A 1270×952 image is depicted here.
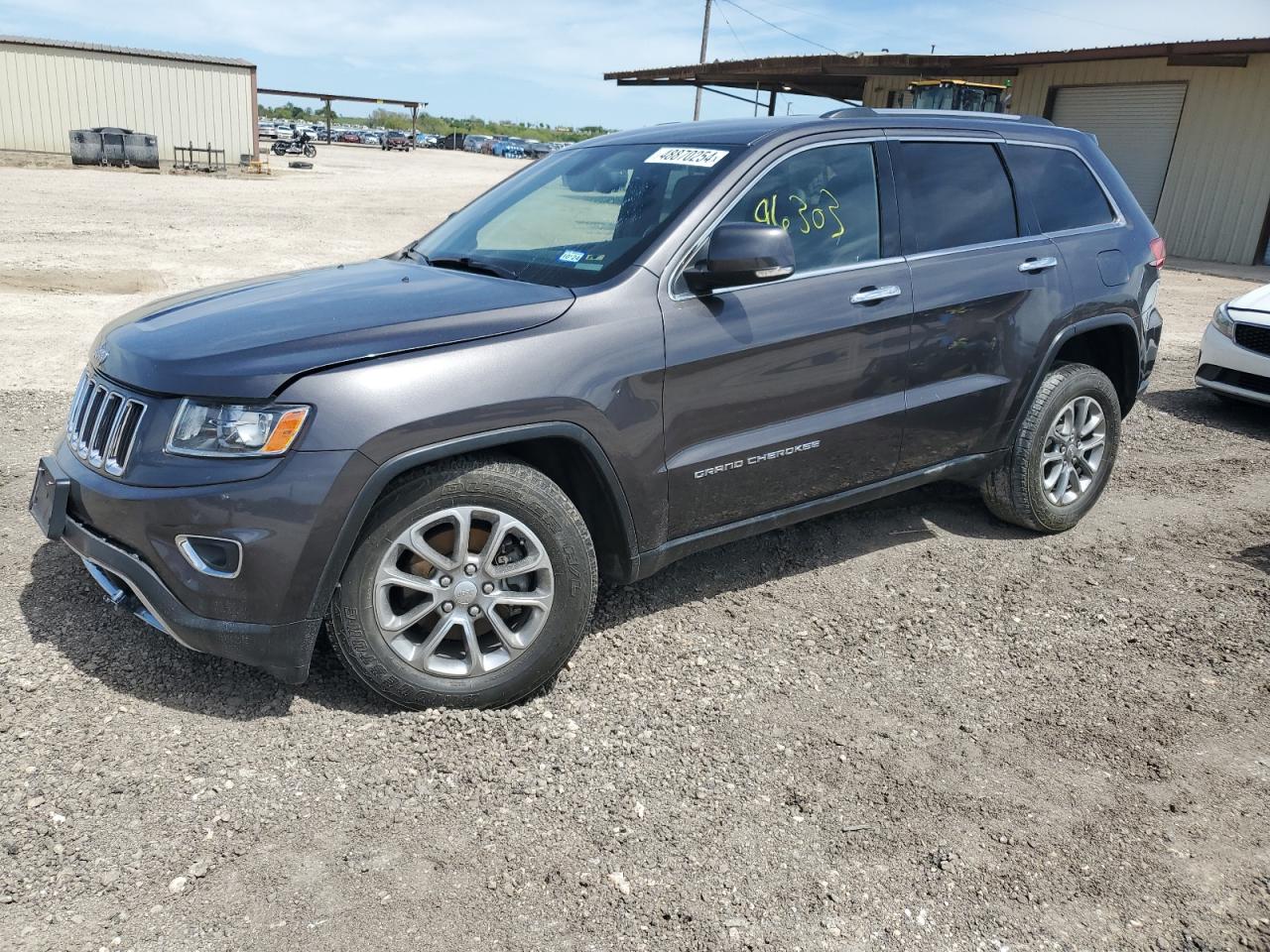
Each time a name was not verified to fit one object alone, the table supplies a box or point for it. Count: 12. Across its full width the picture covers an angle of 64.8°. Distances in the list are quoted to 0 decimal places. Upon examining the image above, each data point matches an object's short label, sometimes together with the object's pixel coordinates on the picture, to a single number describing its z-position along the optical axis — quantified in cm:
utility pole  4434
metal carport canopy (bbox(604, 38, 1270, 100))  1817
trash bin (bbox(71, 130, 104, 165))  3050
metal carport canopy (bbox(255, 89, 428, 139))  4672
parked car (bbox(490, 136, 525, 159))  7212
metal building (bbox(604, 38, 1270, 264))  1848
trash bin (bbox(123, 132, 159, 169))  3100
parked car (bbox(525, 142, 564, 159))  6518
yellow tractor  2255
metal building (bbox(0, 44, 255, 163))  3091
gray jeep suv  283
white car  732
